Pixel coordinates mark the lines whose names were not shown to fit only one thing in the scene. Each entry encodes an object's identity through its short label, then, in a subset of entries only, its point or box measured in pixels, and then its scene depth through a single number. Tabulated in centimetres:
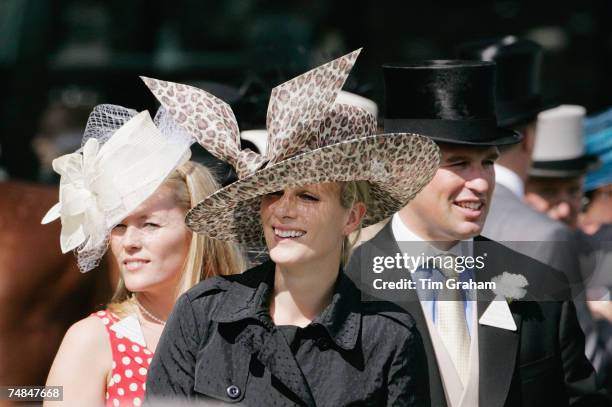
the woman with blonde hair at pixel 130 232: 702
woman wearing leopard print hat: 598
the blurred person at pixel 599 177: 1248
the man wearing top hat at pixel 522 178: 821
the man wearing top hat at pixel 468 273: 690
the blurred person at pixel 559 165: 1200
